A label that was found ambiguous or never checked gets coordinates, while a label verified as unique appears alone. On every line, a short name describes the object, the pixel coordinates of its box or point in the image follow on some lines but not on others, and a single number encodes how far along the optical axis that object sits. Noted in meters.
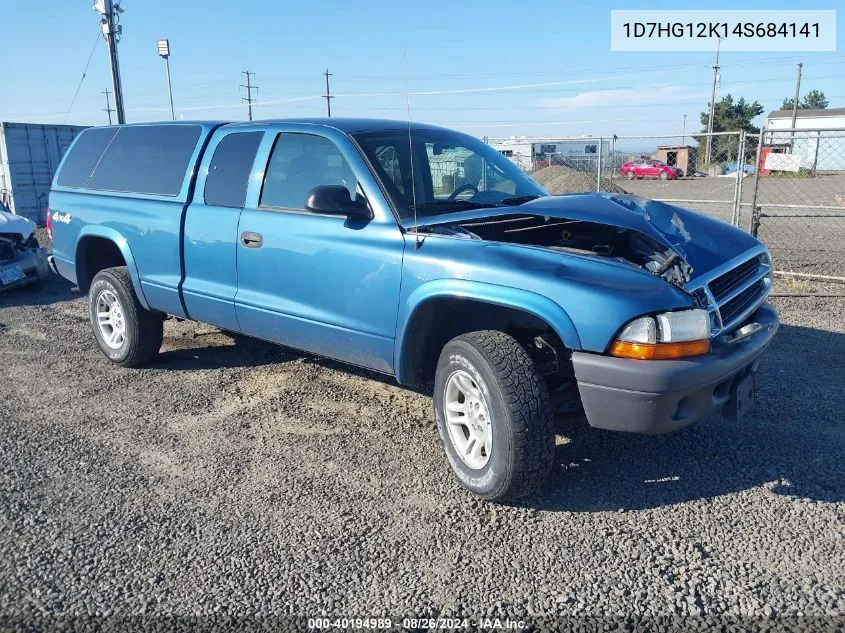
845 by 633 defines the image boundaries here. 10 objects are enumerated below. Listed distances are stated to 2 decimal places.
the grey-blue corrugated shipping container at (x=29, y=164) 16.50
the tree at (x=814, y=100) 81.88
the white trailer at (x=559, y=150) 12.06
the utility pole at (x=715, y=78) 49.80
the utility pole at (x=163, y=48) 21.84
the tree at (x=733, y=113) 57.38
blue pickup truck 3.30
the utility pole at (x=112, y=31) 16.34
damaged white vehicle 8.81
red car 35.81
